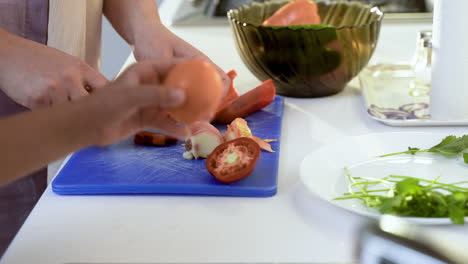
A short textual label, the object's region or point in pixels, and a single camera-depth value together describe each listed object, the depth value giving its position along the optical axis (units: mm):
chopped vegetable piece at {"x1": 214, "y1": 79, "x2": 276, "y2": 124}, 1307
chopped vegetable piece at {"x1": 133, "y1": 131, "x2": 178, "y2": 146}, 1172
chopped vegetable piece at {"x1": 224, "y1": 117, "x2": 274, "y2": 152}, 1122
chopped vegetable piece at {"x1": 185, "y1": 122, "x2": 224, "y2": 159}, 1104
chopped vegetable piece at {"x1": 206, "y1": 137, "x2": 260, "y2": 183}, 1011
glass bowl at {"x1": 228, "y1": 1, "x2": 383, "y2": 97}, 1356
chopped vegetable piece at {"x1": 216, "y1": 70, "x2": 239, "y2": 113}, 1304
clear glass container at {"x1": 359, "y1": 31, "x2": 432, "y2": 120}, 1320
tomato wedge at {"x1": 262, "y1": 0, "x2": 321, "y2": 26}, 1456
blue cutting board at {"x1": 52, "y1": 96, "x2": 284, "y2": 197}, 1012
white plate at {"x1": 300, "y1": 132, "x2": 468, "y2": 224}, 995
